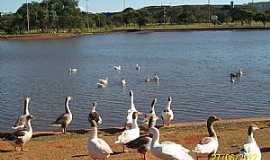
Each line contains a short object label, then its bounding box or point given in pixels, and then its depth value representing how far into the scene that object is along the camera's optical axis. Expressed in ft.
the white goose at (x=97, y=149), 30.51
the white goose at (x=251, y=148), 27.04
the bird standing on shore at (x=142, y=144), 31.81
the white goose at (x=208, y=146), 29.24
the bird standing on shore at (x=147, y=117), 45.80
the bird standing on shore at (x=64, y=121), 45.52
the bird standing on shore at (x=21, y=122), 42.00
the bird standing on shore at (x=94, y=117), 46.33
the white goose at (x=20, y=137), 36.62
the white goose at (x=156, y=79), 87.15
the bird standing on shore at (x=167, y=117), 48.02
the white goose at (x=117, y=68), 107.56
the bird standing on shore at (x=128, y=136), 33.88
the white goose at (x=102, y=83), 81.65
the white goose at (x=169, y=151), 27.31
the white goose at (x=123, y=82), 83.97
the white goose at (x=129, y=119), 42.87
